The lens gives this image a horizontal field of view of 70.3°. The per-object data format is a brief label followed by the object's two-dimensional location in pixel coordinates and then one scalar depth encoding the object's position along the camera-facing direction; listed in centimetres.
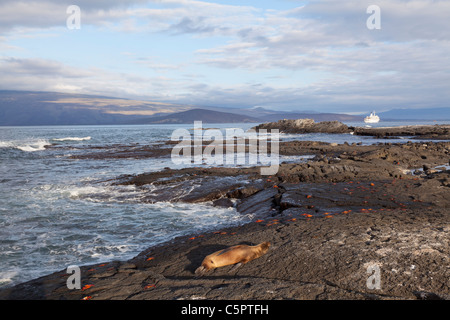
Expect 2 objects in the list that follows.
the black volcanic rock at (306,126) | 7606
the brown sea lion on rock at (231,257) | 600
